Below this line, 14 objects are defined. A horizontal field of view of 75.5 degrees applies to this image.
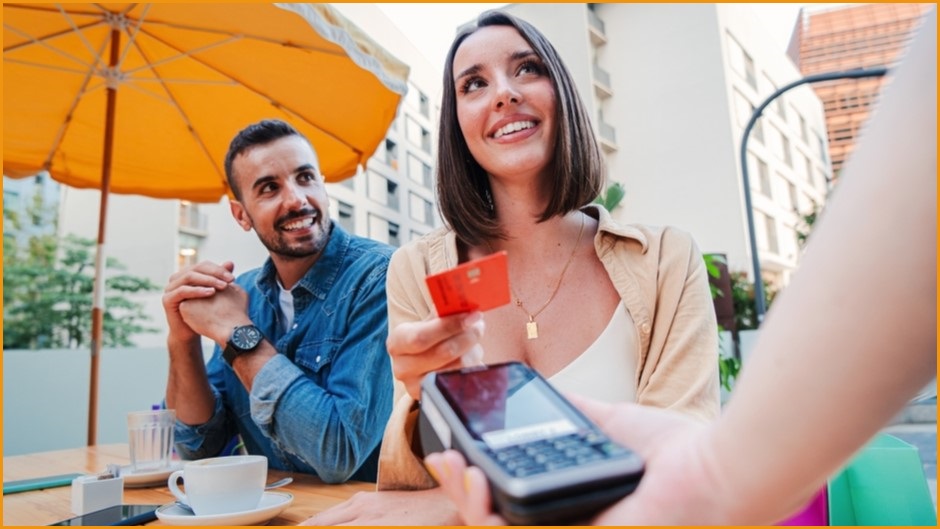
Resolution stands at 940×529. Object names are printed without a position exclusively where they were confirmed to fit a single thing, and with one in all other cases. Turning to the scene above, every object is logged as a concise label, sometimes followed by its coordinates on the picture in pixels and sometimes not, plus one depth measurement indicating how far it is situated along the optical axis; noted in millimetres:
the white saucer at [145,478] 1267
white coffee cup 910
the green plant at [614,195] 3381
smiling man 1334
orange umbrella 2266
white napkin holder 1052
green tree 12422
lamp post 4906
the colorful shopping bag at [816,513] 882
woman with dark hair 1075
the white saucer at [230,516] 877
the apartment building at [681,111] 18016
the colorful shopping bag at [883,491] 909
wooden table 1038
